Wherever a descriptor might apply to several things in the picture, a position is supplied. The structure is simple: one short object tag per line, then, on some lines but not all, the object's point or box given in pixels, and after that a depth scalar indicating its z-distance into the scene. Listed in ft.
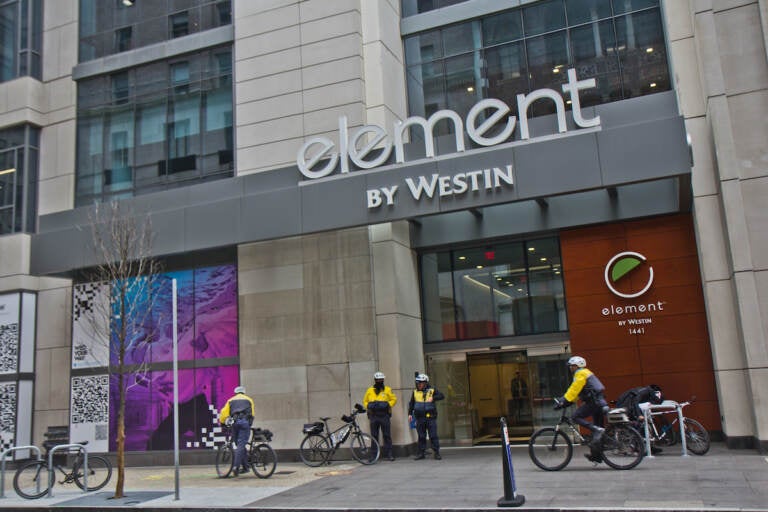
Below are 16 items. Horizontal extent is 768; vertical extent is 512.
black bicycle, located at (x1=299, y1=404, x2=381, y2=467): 49.18
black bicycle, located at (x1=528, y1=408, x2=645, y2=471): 38.14
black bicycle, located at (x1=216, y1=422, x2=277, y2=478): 45.57
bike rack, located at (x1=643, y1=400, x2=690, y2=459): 42.16
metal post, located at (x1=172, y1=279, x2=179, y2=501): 37.88
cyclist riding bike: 38.81
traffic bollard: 30.19
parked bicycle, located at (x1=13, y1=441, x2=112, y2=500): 42.83
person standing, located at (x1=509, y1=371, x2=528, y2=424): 55.72
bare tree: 57.72
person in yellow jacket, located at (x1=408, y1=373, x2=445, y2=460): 49.03
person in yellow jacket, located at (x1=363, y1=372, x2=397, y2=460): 49.37
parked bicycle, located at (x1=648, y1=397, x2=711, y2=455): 42.60
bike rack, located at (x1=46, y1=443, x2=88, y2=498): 42.60
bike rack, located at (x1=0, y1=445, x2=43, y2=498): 42.85
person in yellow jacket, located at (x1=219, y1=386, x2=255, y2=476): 45.11
